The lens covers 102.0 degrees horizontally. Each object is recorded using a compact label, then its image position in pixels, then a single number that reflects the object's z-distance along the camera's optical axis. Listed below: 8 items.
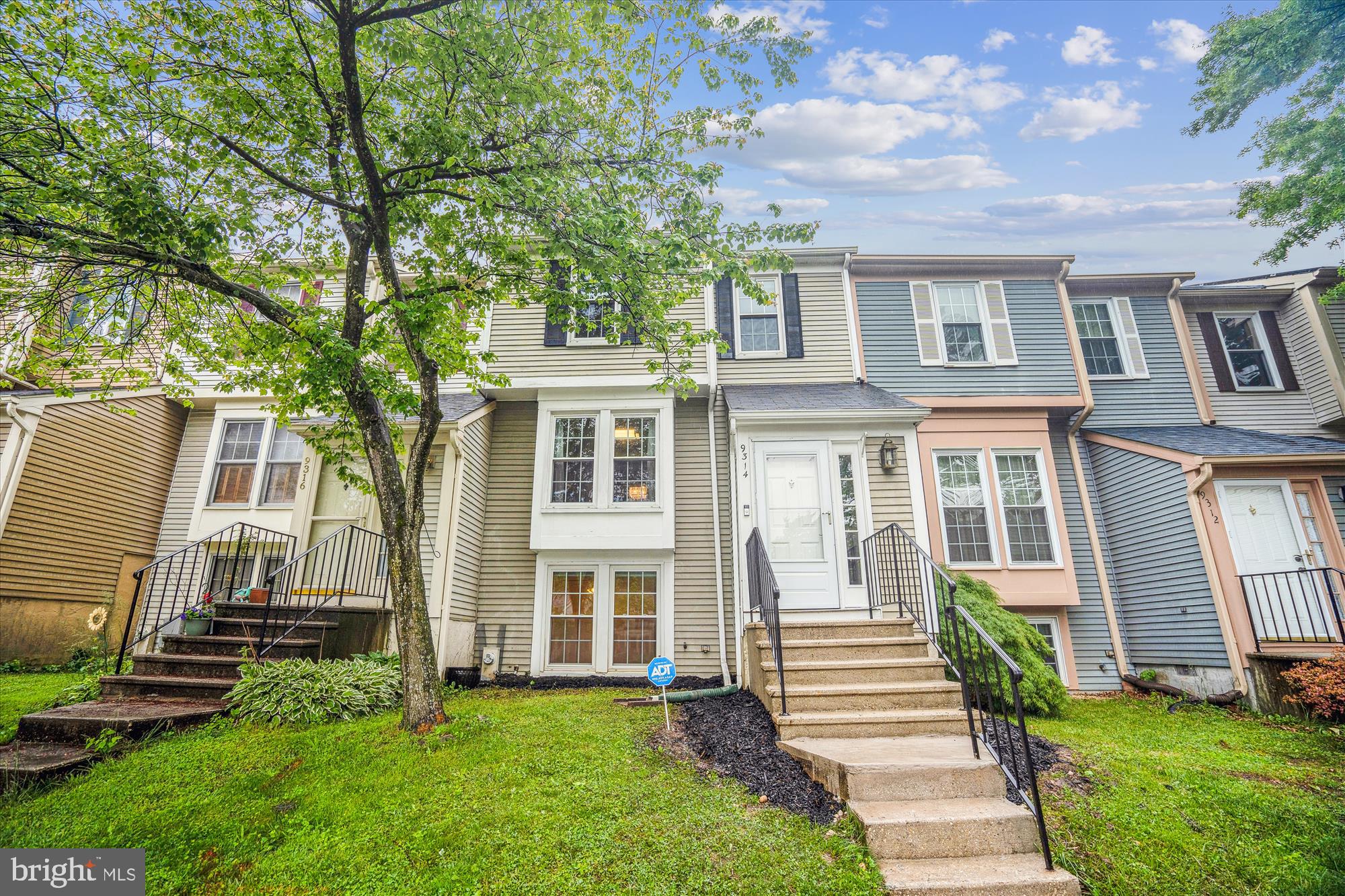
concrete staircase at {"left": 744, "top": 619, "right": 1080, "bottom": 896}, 2.80
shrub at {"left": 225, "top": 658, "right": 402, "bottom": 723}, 5.01
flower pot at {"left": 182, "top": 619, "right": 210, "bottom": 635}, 6.34
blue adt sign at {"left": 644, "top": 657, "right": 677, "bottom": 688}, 4.94
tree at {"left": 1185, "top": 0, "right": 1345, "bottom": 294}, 8.37
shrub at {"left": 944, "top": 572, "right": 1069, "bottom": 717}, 6.07
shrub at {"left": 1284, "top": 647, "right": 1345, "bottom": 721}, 5.26
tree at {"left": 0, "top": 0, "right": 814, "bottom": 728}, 4.46
